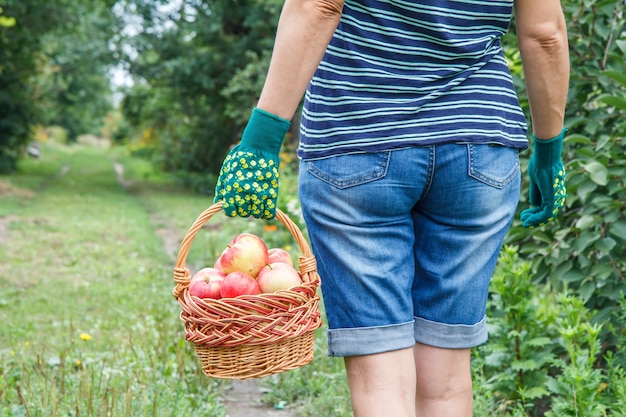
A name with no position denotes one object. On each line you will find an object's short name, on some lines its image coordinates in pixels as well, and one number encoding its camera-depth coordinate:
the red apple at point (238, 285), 1.75
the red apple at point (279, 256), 1.94
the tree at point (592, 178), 2.80
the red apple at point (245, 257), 1.86
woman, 1.55
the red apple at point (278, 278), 1.79
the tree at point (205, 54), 14.30
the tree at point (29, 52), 17.27
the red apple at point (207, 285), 1.78
